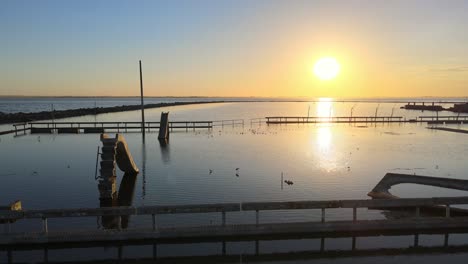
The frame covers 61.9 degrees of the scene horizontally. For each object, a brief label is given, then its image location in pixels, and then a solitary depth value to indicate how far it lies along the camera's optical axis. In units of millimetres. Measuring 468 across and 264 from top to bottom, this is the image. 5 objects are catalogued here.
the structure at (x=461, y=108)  125775
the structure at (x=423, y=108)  136475
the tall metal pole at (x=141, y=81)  47906
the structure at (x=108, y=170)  18812
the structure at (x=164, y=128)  45312
